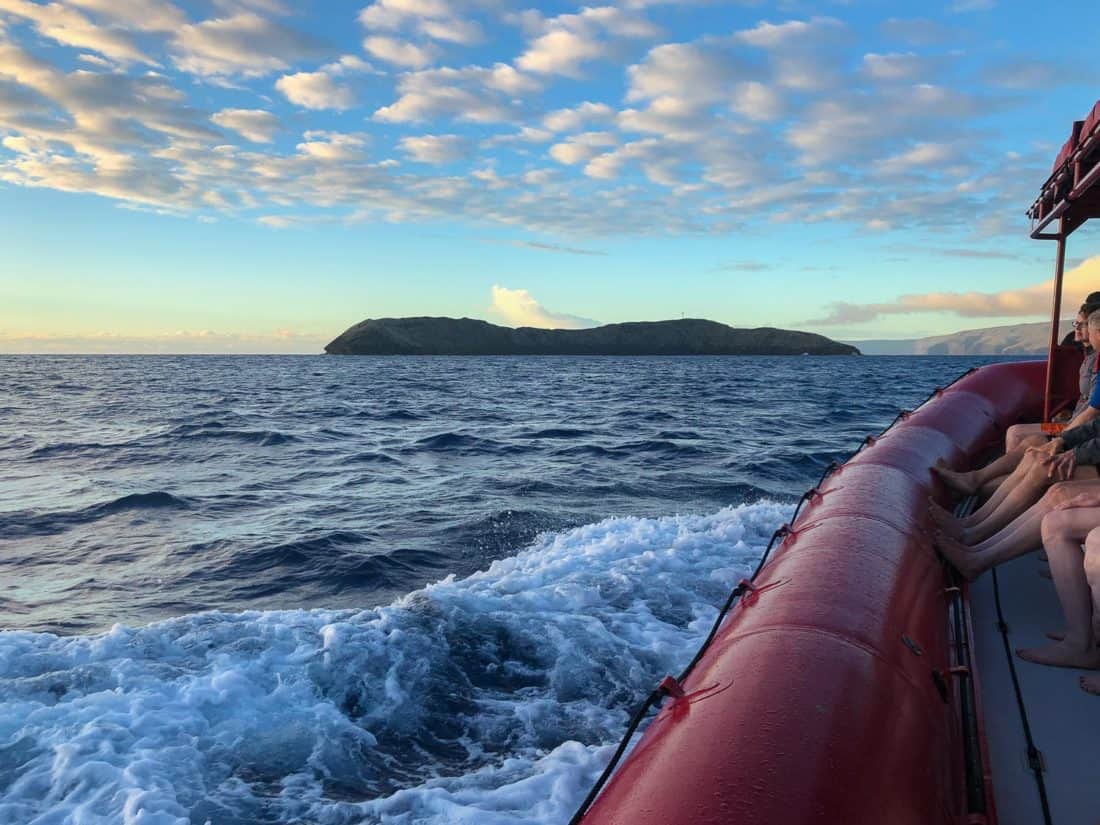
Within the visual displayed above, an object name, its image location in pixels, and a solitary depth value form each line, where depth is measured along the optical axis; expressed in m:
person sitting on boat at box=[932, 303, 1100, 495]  5.21
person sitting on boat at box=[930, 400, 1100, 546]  3.98
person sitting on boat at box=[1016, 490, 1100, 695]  3.37
